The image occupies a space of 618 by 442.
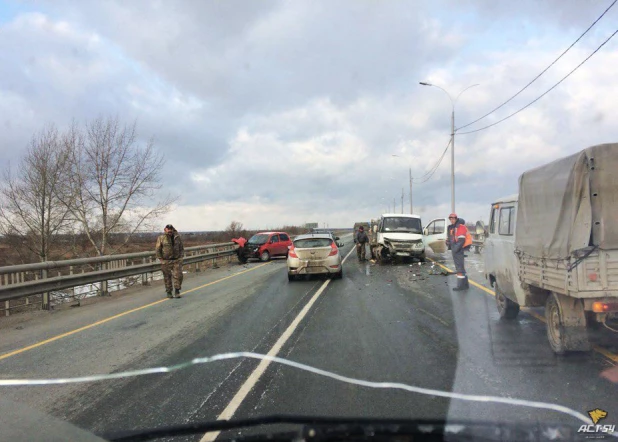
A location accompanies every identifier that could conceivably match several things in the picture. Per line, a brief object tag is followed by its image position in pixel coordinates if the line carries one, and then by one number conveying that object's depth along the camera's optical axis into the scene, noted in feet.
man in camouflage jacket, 38.63
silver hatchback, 47.20
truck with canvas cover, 15.11
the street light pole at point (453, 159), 94.48
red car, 82.28
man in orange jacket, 37.86
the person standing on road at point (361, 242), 72.79
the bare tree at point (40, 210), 75.10
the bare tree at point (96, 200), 74.08
